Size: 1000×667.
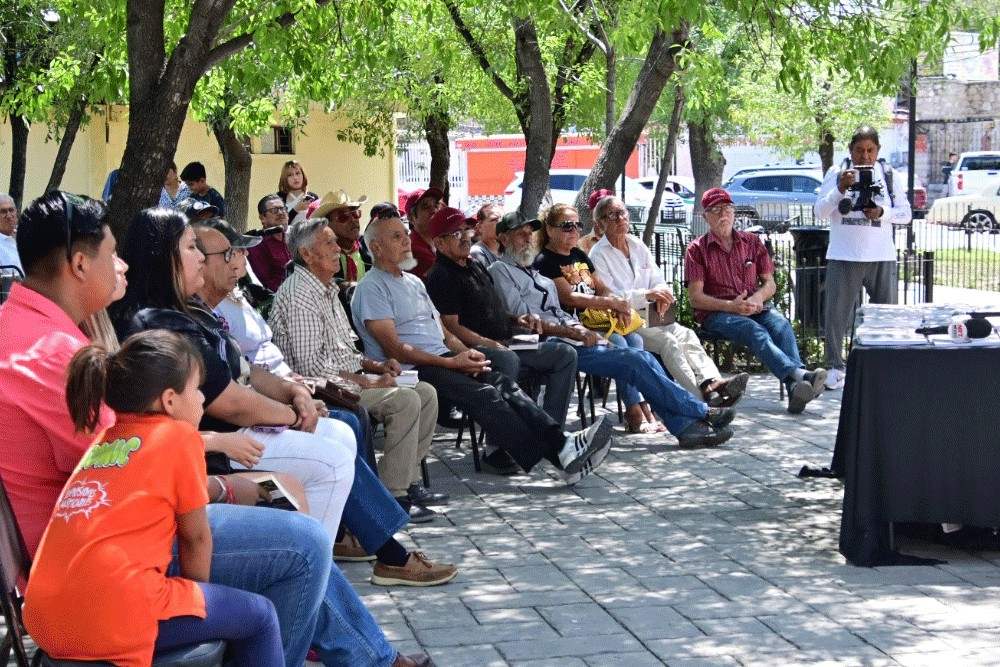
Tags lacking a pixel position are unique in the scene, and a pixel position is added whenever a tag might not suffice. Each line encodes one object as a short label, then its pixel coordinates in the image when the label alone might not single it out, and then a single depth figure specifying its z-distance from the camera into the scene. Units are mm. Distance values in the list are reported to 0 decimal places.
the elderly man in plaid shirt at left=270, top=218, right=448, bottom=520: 6410
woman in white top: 8891
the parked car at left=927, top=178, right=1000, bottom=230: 33812
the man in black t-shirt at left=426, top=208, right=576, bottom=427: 7750
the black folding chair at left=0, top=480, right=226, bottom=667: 3299
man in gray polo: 7141
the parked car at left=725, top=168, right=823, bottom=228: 38884
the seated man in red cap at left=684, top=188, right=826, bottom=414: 9391
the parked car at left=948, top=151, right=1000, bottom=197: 38219
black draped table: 5723
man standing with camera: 10195
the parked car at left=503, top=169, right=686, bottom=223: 35875
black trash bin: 11445
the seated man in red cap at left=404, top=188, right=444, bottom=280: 8742
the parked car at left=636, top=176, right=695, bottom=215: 39316
